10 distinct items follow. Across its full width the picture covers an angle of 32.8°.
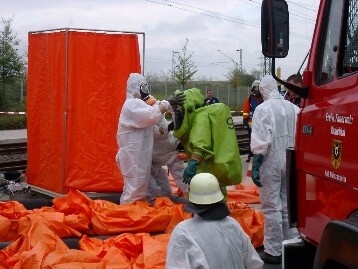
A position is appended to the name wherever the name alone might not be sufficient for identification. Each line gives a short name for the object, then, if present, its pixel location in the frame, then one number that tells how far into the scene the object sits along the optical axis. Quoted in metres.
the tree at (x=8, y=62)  27.44
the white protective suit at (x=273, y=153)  6.01
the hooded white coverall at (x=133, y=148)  7.43
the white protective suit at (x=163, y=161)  7.86
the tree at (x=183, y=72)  37.56
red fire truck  3.05
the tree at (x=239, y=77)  43.16
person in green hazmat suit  6.12
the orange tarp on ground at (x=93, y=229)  5.23
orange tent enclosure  8.57
